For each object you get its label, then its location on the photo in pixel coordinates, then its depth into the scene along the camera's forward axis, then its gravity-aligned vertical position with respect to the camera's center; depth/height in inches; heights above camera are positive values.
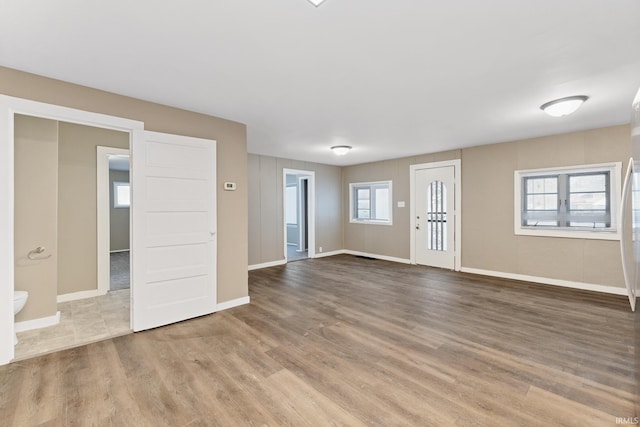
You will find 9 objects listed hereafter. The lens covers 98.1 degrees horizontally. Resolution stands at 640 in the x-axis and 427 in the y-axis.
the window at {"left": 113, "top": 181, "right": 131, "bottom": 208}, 330.0 +22.3
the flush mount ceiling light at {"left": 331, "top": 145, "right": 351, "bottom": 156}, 209.2 +48.8
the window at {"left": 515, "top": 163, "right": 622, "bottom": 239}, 161.3 +6.9
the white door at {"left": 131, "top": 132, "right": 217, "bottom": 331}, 114.4 -7.0
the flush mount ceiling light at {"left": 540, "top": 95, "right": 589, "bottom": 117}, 115.7 +45.7
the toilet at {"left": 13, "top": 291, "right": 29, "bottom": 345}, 104.0 -32.9
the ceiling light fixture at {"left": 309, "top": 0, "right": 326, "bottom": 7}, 58.0 +44.4
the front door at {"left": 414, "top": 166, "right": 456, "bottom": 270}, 224.2 -3.1
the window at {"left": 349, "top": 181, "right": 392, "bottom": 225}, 275.9 +11.3
